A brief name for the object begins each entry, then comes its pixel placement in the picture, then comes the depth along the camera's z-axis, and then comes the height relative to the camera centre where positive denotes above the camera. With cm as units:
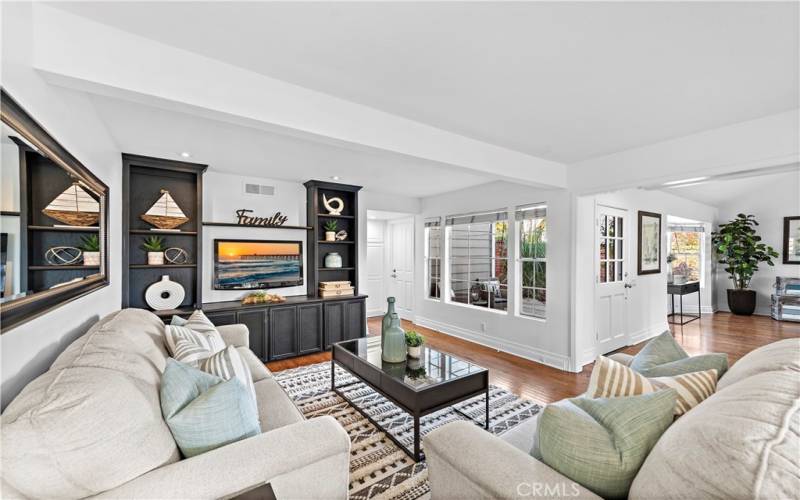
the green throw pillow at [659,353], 159 -49
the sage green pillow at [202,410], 119 -58
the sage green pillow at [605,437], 97 -55
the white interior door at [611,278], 421 -37
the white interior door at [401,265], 677 -32
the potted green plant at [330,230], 484 +28
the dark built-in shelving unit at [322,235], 467 +21
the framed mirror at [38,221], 110 +12
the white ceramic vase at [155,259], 360 -10
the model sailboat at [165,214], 358 +38
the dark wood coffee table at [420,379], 217 -89
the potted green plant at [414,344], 270 -75
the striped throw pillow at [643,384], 117 -49
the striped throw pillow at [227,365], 164 -57
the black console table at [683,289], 603 -71
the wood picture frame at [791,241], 647 +16
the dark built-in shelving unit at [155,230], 340 +28
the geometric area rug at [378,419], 194 -132
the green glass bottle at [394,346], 261 -74
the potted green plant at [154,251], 360 -2
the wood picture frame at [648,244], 485 +8
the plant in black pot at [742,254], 666 -9
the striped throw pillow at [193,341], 178 -53
